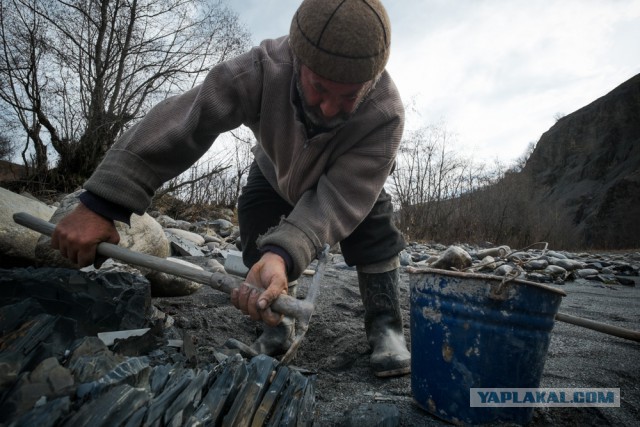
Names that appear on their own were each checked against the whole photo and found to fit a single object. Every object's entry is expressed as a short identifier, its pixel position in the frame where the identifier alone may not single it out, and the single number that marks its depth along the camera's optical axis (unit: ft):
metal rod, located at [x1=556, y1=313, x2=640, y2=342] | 5.81
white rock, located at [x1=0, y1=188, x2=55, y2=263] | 7.79
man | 4.30
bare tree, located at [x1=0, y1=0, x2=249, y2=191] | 25.22
